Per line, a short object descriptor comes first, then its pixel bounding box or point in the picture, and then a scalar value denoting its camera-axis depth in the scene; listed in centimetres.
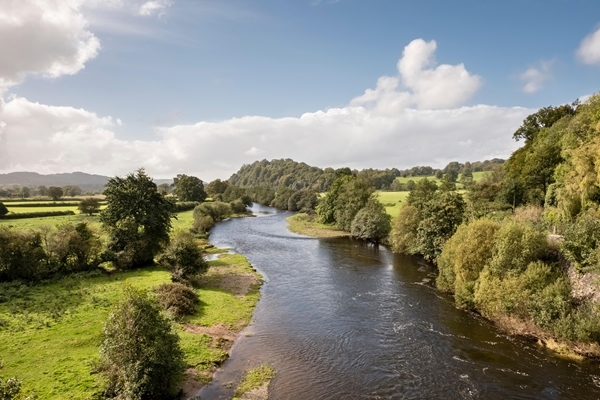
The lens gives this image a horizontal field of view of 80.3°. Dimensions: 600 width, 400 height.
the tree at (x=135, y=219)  4638
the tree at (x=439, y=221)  5050
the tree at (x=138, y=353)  1886
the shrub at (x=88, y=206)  9239
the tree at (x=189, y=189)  14098
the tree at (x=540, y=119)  6781
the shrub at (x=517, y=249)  2941
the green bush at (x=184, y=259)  4147
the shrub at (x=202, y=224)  8811
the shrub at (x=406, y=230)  5988
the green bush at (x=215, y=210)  10188
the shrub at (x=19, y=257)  3750
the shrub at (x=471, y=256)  3366
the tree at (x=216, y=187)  17725
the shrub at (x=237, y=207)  13662
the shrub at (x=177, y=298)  3136
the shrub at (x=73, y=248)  4131
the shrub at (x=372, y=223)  7475
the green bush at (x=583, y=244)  2619
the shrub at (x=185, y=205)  12688
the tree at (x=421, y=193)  6268
